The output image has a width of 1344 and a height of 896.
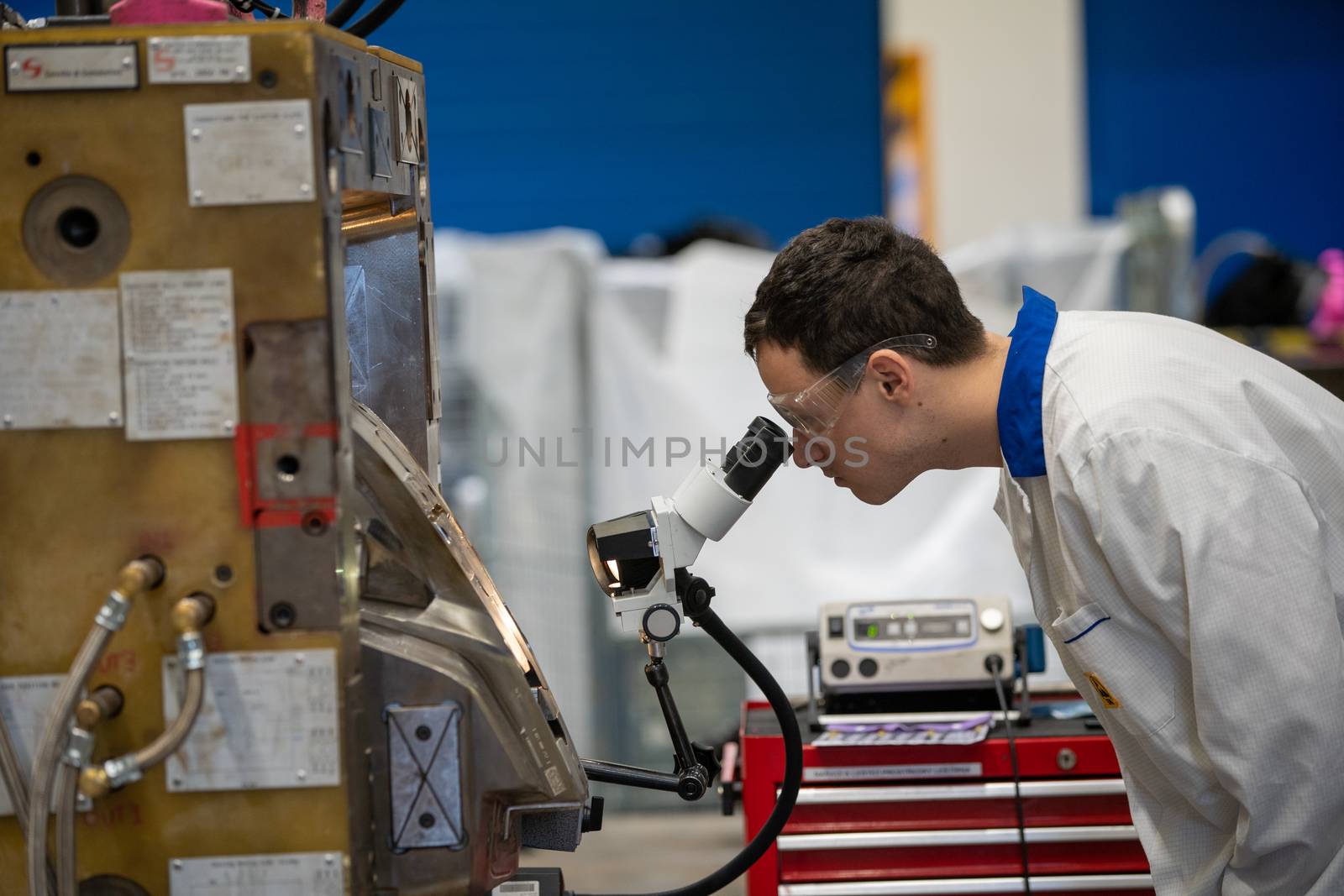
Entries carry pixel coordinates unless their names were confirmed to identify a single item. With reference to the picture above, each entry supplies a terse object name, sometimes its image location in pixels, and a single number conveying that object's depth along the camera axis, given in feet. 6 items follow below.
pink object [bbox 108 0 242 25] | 16.30
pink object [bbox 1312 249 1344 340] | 25.09
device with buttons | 17.89
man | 16.41
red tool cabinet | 17.60
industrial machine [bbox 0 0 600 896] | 16.07
